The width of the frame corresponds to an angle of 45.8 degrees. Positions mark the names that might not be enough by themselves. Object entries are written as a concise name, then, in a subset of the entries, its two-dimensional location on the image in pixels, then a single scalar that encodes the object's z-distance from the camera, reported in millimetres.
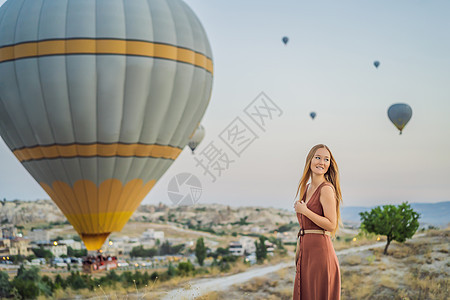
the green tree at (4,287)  26472
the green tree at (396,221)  20969
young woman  5203
